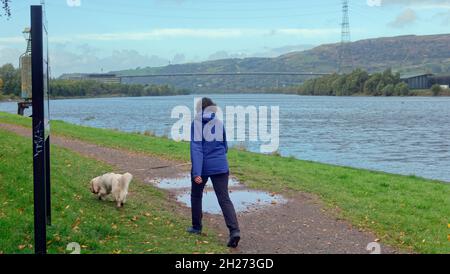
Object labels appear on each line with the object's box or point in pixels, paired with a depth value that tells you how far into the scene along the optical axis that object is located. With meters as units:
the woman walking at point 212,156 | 8.62
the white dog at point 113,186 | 10.95
